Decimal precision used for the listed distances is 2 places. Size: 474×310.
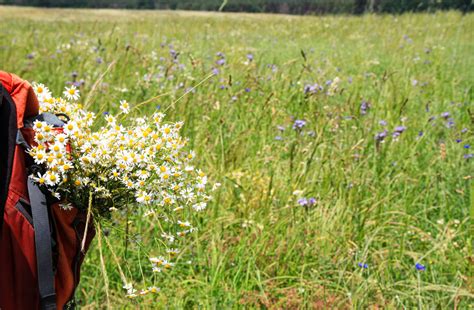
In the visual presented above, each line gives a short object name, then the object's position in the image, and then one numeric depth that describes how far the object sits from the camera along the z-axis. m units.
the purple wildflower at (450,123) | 3.26
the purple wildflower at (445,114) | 3.28
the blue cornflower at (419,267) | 1.90
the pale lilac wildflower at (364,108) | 3.39
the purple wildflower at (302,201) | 2.24
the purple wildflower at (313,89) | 3.19
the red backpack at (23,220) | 1.24
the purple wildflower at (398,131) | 2.90
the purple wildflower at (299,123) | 2.84
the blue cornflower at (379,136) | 2.82
